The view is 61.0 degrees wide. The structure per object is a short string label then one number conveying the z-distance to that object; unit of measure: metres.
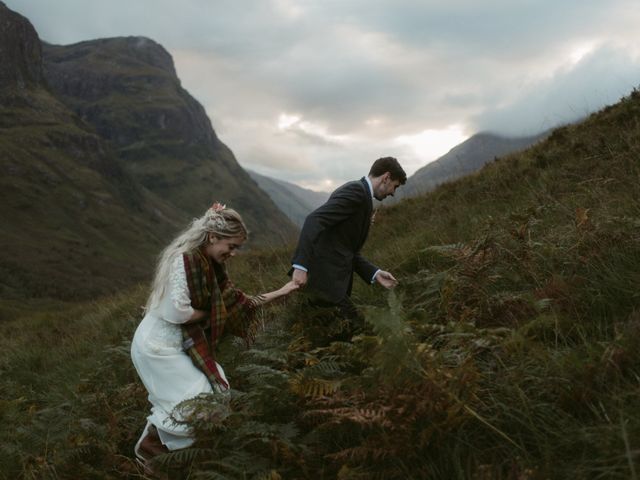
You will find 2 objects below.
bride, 4.04
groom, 5.29
